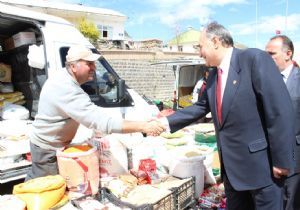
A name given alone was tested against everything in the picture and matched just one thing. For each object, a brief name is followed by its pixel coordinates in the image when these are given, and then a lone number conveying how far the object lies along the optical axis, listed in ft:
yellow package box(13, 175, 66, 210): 6.02
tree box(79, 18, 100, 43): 70.56
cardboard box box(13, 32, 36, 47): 12.23
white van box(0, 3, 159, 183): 10.98
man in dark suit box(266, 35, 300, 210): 7.33
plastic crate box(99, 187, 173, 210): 6.06
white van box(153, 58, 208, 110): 26.10
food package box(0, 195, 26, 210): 5.71
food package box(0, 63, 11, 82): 13.93
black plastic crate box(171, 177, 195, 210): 6.82
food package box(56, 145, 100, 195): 6.63
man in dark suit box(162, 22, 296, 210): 5.33
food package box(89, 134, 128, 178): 7.47
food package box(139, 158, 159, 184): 7.49
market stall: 6.31
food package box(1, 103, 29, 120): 12.20
